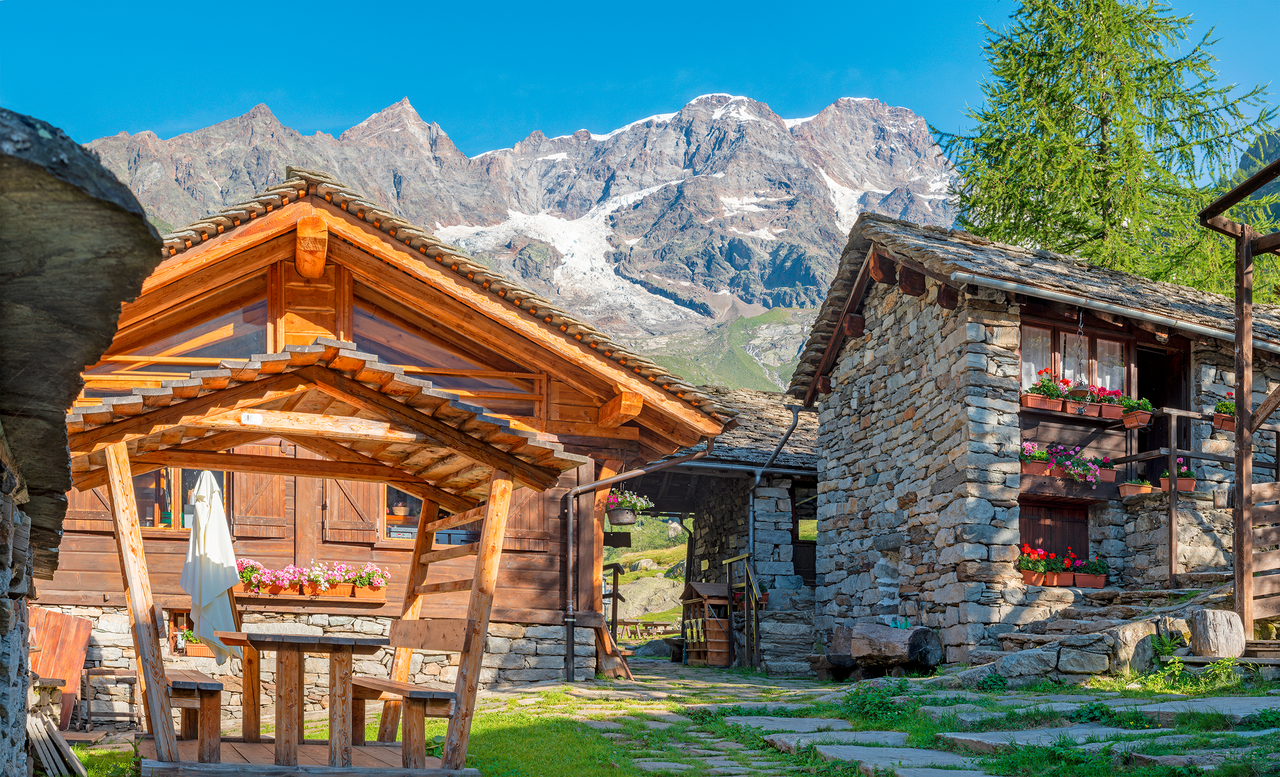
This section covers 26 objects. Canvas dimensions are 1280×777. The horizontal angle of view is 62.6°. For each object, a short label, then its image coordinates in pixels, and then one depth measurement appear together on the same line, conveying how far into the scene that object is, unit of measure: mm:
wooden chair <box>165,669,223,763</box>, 6008
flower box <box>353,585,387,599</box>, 11820
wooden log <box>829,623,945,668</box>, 12523
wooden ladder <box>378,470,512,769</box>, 6223
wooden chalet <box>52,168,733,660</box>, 11156
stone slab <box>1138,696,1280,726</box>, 6352
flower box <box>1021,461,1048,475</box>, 13086
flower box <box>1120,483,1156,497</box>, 13422
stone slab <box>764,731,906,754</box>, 6902
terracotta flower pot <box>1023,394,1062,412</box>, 13242
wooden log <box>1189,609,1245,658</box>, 8891
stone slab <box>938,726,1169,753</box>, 6141
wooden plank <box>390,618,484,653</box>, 6336
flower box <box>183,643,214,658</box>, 11383
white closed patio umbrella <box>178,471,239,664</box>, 8641
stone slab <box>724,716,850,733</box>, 7945
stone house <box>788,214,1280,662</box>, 12742
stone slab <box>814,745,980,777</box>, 5781
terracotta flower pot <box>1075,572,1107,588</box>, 13156
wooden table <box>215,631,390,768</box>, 5957
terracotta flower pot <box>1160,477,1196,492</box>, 13305
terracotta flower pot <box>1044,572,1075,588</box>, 12945
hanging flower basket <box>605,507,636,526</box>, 14484
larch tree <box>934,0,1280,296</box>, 21578
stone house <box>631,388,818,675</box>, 17156
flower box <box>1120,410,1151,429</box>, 13334
